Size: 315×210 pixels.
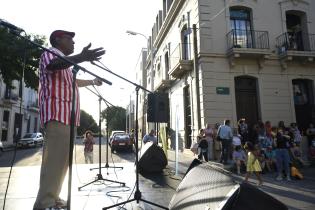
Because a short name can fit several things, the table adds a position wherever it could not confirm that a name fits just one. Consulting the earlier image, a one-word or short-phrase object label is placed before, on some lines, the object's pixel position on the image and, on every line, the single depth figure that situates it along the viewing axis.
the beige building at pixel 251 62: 13.70
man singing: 2.70
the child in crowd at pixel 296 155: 10.48
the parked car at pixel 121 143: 20.44
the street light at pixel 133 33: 21.19
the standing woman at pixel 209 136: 12.09
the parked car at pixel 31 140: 26.97
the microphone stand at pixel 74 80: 2.50
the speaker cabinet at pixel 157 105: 5.76
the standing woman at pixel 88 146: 11.88
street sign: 13.71
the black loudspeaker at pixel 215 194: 1.91
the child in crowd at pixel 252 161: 7.09
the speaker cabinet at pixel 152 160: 8.42
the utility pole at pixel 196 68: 13.21
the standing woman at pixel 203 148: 10.49
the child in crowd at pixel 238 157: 8.99
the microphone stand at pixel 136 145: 3.96
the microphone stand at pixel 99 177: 5.87
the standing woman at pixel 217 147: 12.68
